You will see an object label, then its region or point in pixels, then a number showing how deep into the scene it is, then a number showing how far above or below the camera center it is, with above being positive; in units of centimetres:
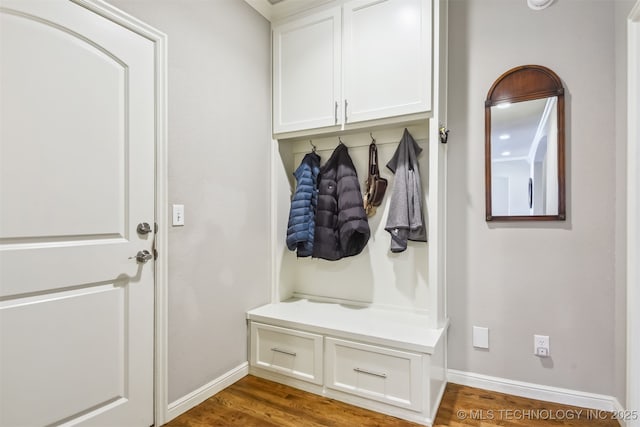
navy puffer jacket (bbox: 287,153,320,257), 228 -2
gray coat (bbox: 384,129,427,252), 197 +7
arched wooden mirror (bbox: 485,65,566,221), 185 +40
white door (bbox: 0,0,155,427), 116 -2
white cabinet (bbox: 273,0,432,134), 187 +95
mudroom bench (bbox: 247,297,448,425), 170 -84
